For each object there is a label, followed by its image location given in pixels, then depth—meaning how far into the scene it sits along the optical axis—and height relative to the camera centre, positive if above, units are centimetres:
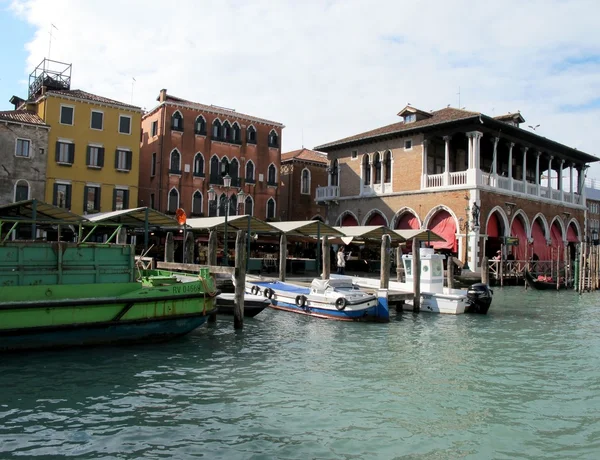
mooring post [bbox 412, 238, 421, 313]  1664 -35
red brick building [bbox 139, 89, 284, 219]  3152 +607
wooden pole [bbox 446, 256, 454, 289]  1927 -11
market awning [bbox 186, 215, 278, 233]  2125 +146
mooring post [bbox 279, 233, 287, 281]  1867 +18
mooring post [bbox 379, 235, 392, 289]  1695 +13
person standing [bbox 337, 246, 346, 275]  2421 +14
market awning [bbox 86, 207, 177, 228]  1892 +146
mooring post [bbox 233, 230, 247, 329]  1262 -75
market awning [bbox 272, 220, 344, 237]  2284 +147
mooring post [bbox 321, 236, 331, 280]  1844 +24
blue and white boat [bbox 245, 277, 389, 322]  1473 -95
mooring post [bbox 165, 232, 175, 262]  1783 +42
